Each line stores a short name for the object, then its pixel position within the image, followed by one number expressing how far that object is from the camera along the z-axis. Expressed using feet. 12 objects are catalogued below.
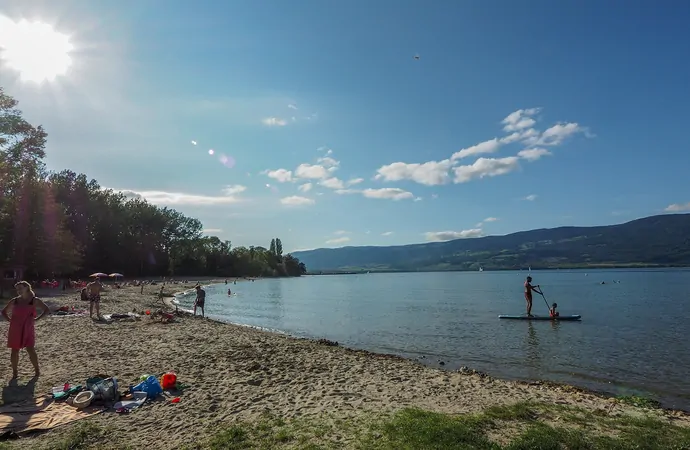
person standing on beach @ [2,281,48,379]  31.40
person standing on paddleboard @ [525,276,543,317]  97.41
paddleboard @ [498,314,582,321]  94.59
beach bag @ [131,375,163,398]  29.89
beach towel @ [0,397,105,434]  23.00
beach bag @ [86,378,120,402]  27.66
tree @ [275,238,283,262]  623.93
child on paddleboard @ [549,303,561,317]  94.24
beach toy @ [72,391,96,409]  26.45
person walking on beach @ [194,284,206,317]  97.69
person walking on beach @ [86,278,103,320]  74.74
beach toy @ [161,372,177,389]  32.01
